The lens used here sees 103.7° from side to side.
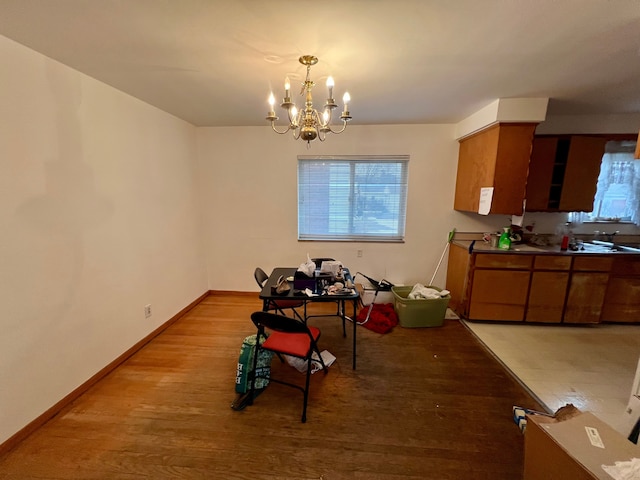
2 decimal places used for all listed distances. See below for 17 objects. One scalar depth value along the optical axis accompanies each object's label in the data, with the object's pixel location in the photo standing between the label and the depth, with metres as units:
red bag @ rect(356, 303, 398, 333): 2.90
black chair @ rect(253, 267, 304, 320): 2.46
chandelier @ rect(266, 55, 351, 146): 1.61
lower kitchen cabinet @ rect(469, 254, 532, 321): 2.85
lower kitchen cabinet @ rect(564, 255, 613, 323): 2.78
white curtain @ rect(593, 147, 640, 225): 3.15
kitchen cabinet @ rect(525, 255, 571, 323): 2.80
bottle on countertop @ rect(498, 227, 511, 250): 2.91
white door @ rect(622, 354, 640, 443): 1.45
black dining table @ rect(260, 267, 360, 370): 2.04
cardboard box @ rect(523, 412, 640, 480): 1.02
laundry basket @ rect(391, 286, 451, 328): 2.90
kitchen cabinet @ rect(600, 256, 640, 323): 2.81
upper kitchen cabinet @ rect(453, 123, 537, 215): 2.53
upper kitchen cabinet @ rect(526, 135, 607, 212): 2.91
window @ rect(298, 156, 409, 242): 3.48
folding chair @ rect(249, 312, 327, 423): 1.66
